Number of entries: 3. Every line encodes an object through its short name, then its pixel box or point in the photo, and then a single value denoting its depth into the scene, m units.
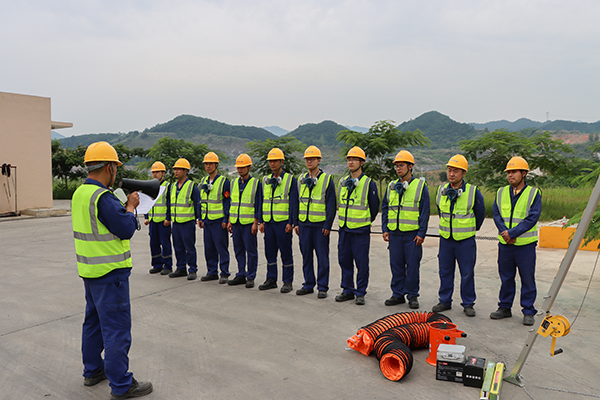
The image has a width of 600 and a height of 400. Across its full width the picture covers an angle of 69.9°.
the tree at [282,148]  17.19
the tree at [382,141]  15.96
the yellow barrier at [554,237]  10.55
